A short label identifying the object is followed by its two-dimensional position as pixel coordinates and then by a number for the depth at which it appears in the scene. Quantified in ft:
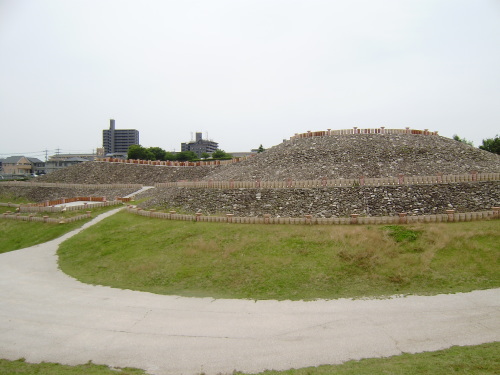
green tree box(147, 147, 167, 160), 352.24
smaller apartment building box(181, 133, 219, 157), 643.04
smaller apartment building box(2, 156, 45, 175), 433.89
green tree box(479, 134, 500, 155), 209.65
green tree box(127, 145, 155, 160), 320.91
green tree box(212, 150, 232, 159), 314.63
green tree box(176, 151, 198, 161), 365.81
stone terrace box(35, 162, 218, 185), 196.54
